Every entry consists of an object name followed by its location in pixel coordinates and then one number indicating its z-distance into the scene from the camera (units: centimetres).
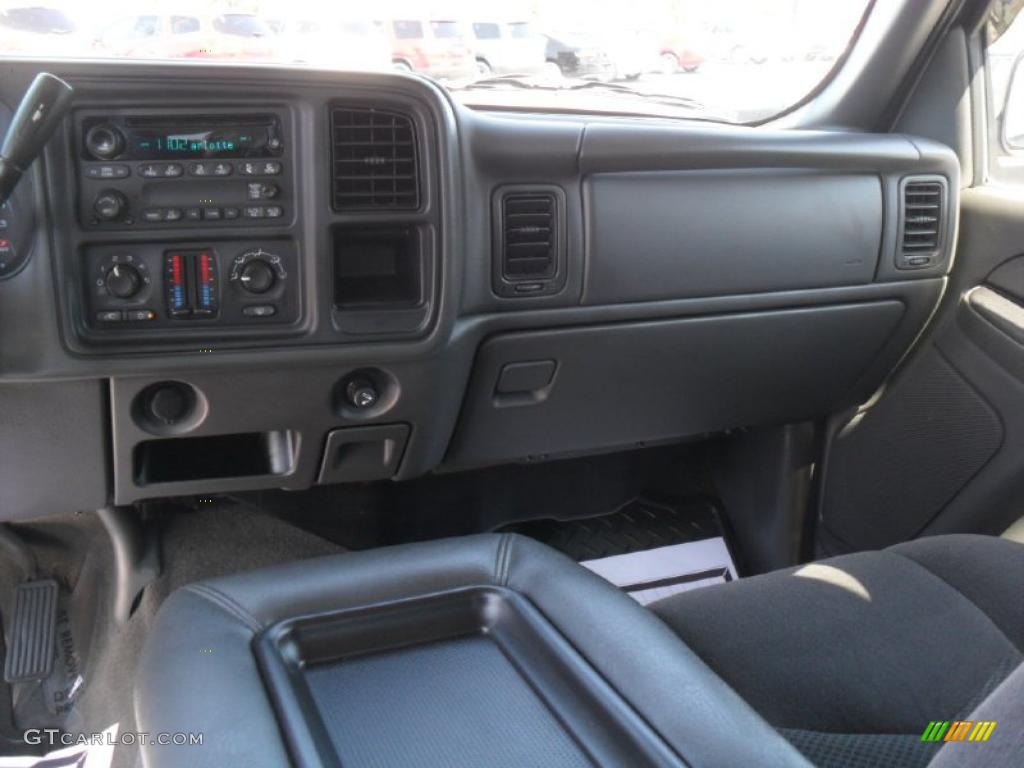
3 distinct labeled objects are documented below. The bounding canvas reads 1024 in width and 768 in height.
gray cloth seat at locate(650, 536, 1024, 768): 130
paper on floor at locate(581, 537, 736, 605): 254
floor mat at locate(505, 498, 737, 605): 255
